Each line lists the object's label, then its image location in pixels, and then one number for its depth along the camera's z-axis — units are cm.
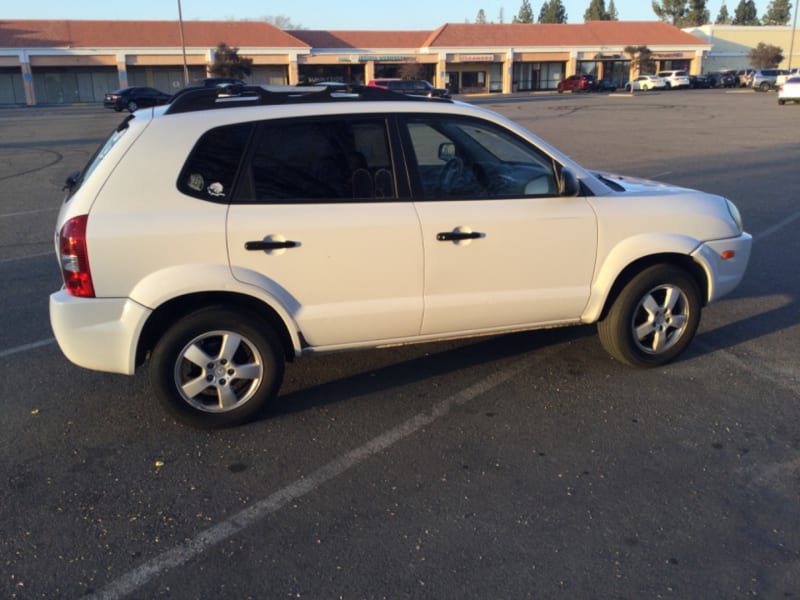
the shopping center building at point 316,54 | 5822
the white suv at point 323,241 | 392
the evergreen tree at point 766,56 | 7419
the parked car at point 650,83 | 6519
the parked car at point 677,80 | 6544
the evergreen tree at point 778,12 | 12312
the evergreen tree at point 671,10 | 11718
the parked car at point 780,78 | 5752
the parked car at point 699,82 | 6680
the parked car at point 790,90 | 3666
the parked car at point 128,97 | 4078
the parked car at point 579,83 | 6419
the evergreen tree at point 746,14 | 12900
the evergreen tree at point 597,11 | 12158
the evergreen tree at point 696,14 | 11550
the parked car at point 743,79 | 6700
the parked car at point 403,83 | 3366
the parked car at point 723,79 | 6638
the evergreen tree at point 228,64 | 5359
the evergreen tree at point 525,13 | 14288
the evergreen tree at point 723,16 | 13525
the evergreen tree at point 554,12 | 12362
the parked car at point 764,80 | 5925
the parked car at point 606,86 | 6575
